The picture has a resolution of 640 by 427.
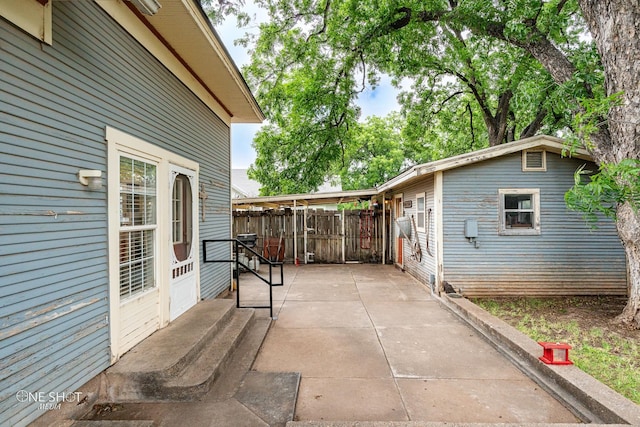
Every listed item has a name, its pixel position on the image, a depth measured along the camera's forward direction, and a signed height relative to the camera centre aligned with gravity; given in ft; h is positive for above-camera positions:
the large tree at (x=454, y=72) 15.60 +12.98
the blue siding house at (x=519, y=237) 21.43 -1.59
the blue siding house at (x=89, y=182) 6.67 +0.94
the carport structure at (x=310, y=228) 36.55 -1.50
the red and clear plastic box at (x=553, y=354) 10.53 -4.64
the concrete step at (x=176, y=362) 8.91 -4.45
